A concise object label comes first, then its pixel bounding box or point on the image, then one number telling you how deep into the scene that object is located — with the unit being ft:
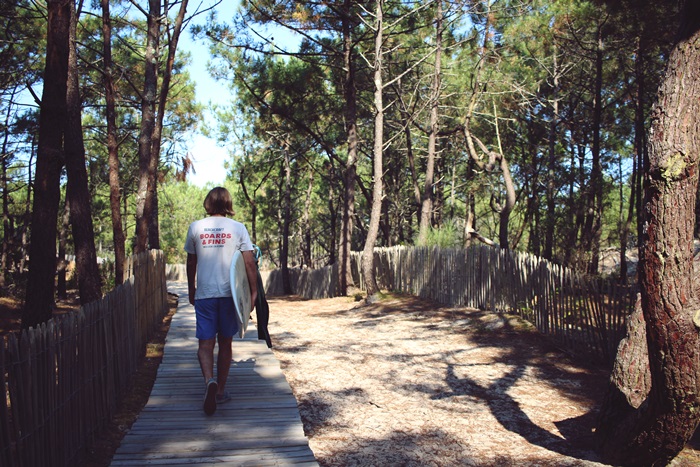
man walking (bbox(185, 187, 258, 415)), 15.84
